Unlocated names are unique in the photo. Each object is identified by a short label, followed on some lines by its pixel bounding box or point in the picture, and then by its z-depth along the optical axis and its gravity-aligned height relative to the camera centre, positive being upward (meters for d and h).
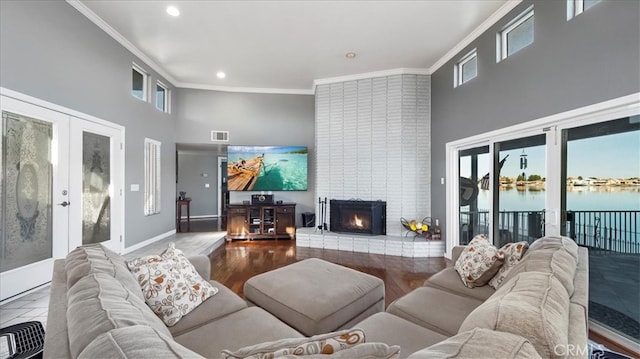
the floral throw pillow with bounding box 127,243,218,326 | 1.47 -0.62
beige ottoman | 1.59 -0.77
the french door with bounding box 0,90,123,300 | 2.56 -0.10
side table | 6.17 -0.71
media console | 5.55 -0.88
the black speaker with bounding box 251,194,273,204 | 5.75 -0.42
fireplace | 4.86 -0.70
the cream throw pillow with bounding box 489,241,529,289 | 1.89 -0.57
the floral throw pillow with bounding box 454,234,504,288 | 1.95 -0.63
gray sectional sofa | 0.70 -0.45
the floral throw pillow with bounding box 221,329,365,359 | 0.68 -0.44
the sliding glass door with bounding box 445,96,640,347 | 2.09 -0.12
